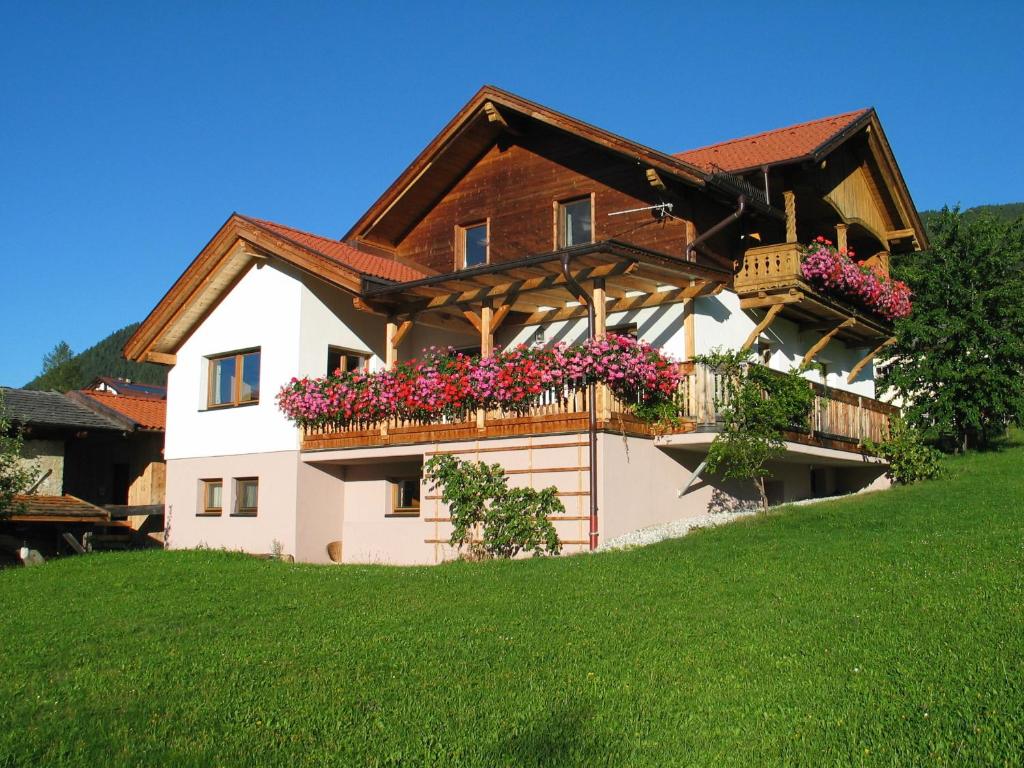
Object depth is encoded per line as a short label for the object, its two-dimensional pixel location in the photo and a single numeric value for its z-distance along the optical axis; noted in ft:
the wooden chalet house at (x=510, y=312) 57.47
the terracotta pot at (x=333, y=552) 66.90
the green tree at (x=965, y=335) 77.41
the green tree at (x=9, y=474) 62.88
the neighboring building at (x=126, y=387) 112.91
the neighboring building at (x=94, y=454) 76.95
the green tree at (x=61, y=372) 289.74
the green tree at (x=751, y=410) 54.19
